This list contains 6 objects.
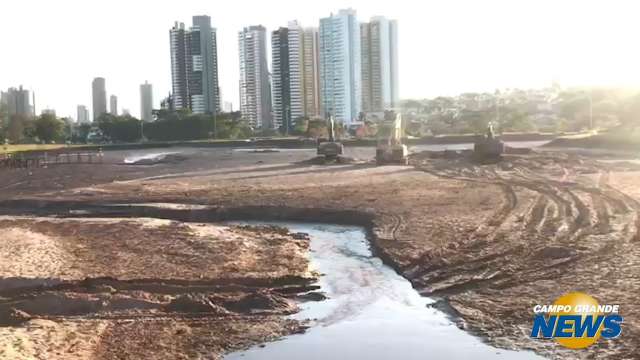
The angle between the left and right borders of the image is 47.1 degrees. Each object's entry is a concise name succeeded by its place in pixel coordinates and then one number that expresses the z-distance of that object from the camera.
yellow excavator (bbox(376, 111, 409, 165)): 48.06
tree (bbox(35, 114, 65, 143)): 103.75
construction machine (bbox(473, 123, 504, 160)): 46.56
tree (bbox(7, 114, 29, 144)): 101.04
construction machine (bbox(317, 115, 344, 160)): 51.44
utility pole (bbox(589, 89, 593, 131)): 92.34
